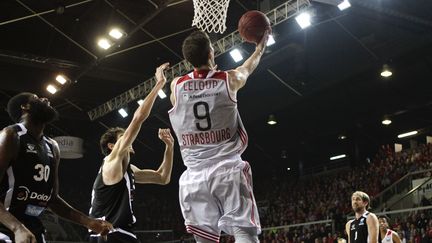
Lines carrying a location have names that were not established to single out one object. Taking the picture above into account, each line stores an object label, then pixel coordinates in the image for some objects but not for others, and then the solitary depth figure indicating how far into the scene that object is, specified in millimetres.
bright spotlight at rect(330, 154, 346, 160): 27244
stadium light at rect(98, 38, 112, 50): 14875
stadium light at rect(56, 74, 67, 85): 16938
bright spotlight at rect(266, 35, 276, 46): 13372
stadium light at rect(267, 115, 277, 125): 20656
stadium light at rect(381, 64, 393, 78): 16412
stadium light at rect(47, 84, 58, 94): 17578
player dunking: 3875
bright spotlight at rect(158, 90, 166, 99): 16788
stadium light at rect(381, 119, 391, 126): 21419
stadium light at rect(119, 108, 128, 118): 18234
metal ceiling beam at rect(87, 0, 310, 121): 12439
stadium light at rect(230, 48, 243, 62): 14023
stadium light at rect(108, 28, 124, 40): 14445
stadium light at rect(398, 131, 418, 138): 24206
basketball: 5043
